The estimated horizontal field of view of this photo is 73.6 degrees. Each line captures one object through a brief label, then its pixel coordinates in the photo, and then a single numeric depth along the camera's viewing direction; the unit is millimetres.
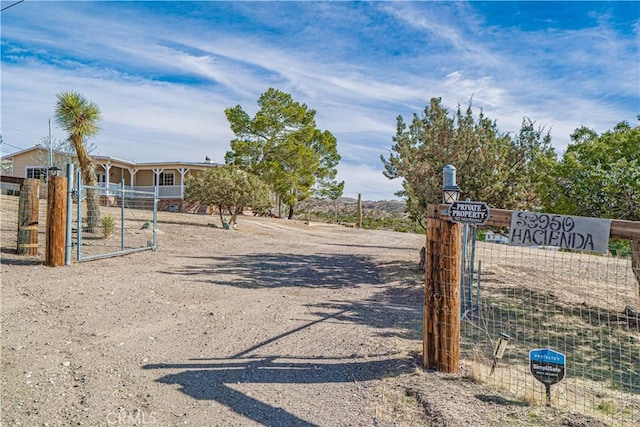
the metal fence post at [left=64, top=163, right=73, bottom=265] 8789
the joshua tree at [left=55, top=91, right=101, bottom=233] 12906
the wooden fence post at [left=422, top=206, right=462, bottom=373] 4176
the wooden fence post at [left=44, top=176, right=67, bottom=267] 8570
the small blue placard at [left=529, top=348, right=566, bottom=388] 3547
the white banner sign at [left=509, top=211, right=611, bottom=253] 3566
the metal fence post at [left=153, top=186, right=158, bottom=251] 12039
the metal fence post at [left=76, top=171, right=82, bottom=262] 8958
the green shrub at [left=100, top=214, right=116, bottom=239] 12648
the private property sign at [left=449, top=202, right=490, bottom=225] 4012
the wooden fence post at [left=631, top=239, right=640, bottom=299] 6738
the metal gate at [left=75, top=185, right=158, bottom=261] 10289
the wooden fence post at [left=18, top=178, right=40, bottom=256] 9320
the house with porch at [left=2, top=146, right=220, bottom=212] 28047
